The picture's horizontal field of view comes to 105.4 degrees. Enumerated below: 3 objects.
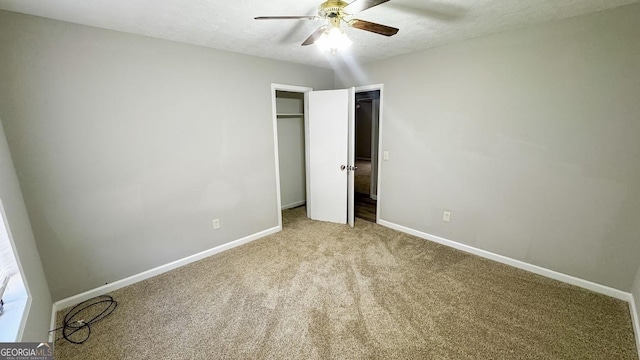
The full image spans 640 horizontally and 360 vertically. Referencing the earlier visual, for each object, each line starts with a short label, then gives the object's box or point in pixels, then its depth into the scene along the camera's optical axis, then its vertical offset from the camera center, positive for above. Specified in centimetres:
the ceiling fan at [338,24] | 139 +65
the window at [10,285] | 130 -90
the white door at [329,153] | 339 -36
